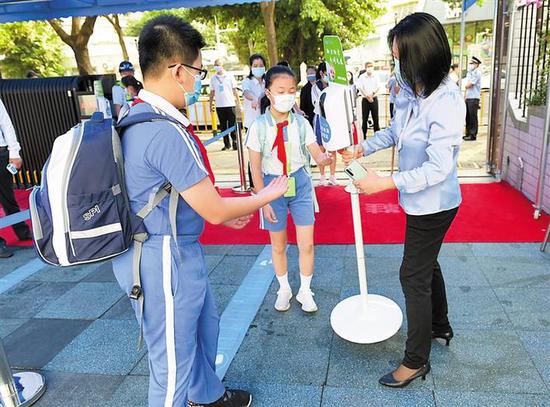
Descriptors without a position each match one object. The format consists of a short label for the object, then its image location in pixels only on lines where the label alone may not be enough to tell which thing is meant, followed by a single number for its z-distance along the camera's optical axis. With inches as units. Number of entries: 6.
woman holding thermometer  80.8
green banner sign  91.0
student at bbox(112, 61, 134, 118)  310.5
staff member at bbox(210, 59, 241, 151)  382.3
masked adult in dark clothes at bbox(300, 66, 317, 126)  316.5
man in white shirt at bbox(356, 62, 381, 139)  393.7
